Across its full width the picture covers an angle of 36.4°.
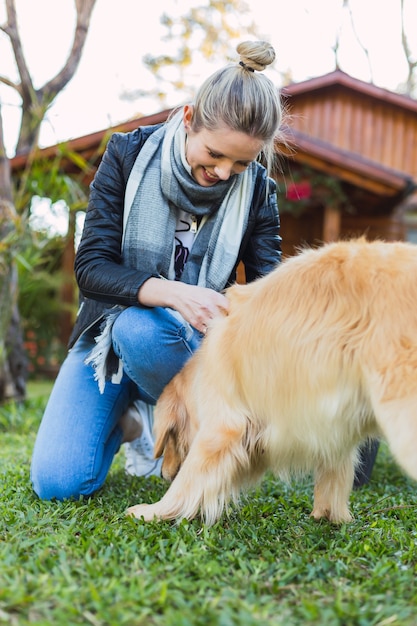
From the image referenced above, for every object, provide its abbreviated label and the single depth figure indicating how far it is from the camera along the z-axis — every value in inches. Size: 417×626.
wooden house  337.1
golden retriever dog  67.3
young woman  95.5
